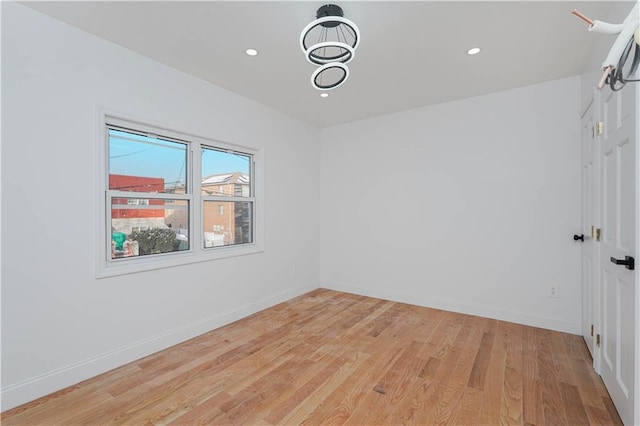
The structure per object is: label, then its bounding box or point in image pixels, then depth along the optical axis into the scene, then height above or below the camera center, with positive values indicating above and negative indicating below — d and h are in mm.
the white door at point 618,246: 1648 -205
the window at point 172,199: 2576 +147
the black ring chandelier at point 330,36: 1811 +1354
